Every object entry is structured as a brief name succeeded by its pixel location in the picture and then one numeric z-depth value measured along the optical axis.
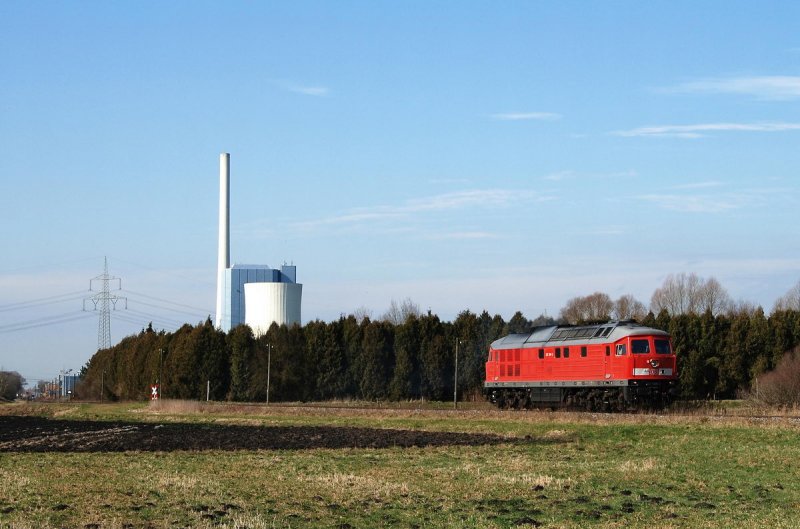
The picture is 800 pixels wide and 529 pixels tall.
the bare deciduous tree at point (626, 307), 166.00
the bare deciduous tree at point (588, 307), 173.00
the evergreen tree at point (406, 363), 98.69
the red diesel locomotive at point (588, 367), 55.09
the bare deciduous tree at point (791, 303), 147.62
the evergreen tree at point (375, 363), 99.62
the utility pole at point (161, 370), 109.52
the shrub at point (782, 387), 60.88
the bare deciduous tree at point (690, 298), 154.38
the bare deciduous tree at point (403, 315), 181.91
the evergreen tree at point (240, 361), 104.44
